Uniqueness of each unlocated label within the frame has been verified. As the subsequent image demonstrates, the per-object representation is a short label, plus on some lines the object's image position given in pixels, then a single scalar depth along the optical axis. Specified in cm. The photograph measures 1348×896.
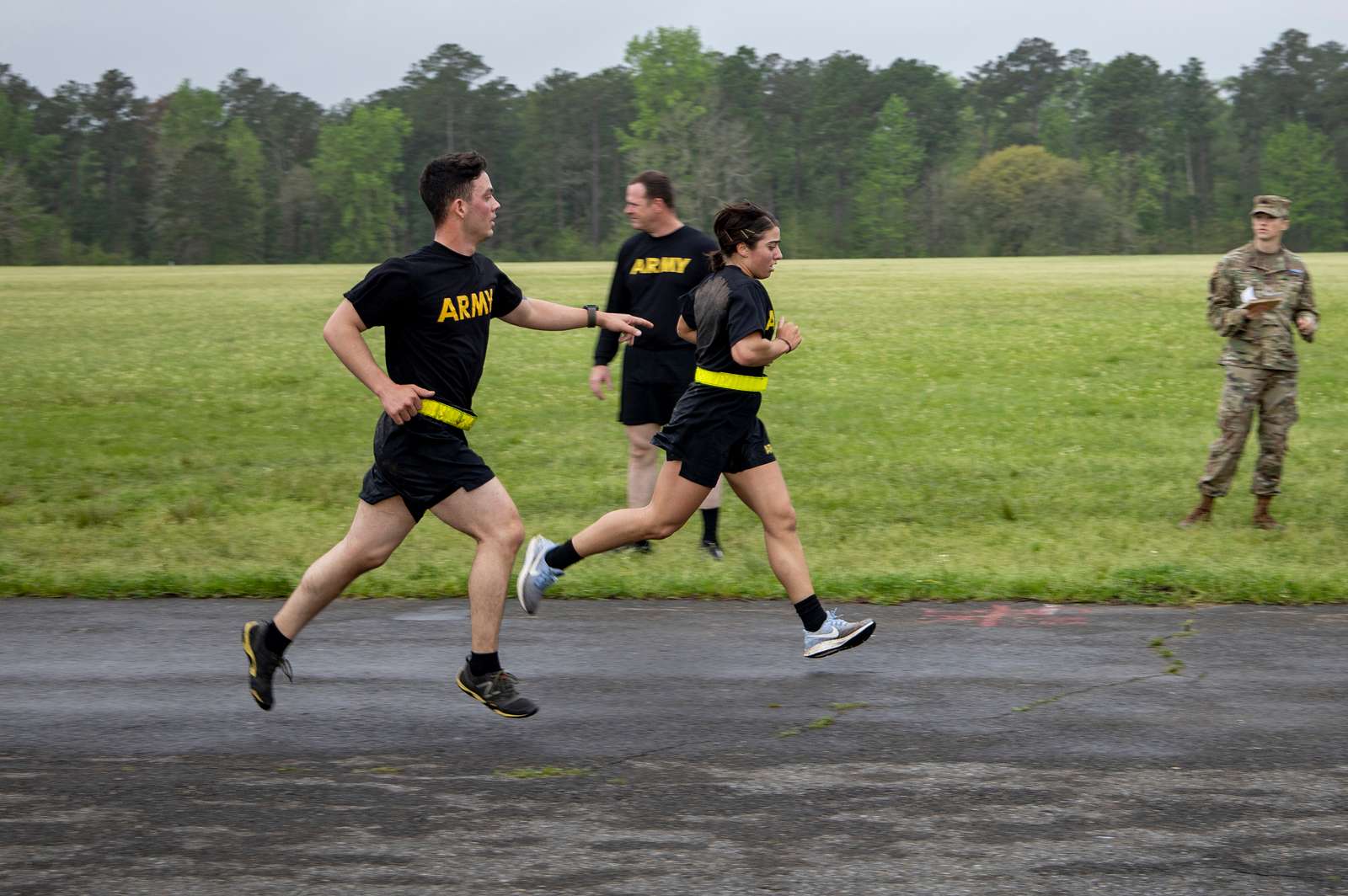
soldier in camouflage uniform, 1961
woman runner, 1266
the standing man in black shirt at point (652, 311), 1777
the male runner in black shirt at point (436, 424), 1089
